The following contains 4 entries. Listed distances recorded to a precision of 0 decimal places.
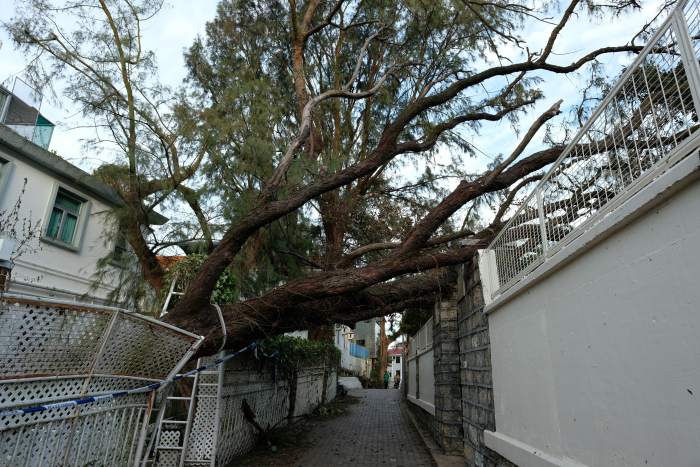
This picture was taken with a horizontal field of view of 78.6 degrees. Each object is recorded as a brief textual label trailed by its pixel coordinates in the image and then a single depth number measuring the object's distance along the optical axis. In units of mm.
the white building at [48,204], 9023
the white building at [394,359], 57588
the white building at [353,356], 30778
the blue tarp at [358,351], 36075
